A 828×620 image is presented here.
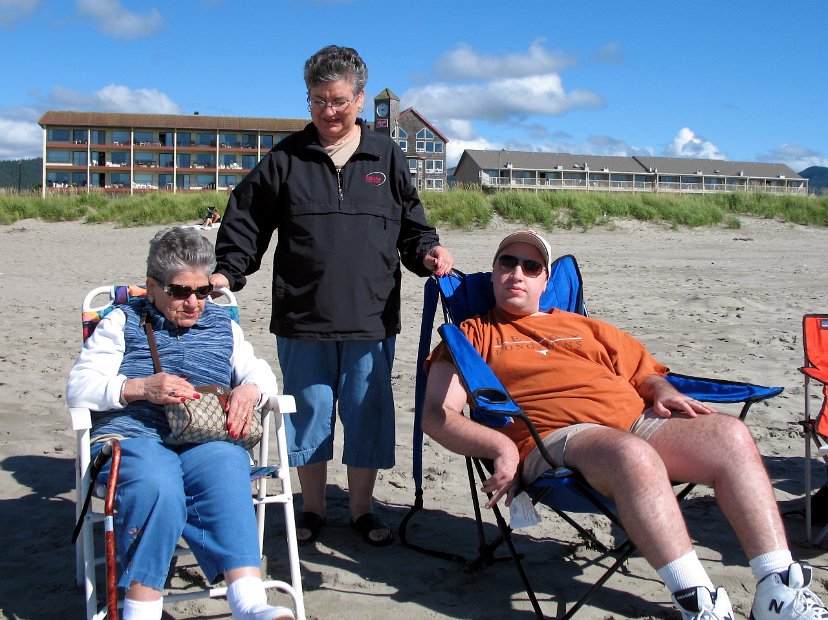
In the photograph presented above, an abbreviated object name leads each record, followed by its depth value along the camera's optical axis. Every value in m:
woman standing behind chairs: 3.40
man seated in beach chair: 2.48
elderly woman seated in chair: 2.49
